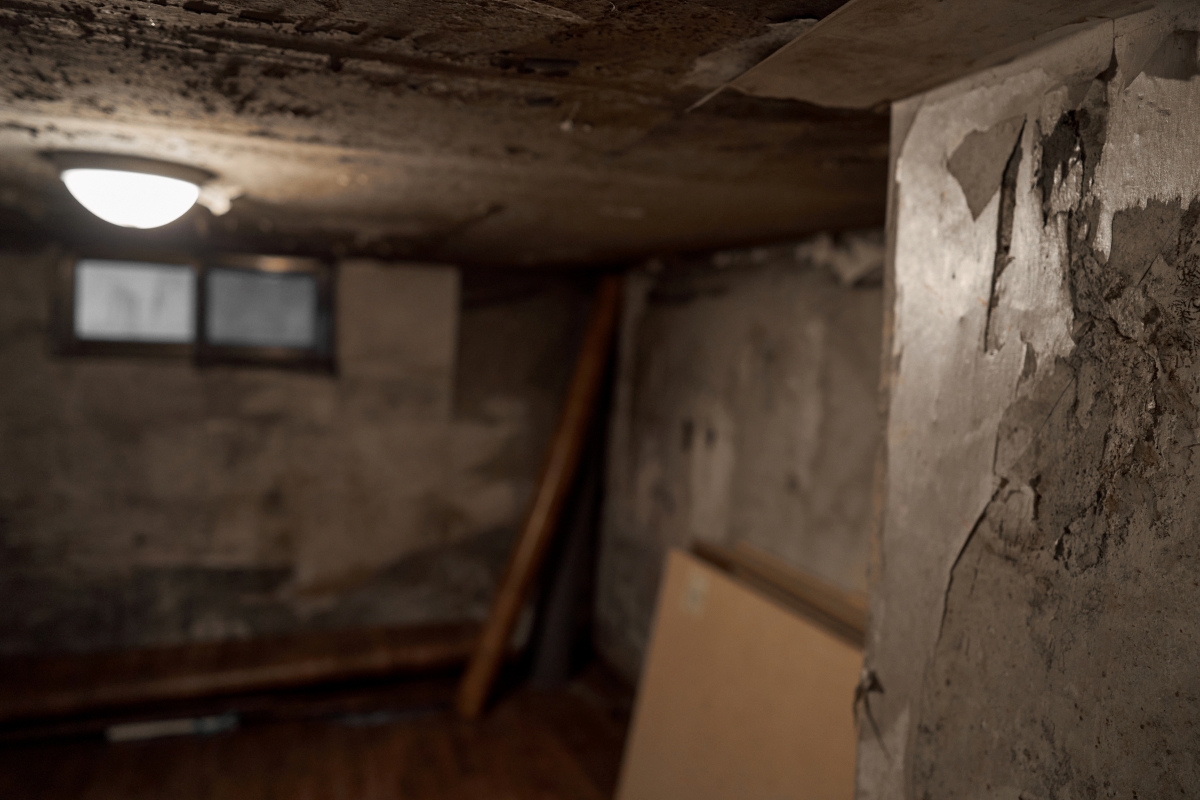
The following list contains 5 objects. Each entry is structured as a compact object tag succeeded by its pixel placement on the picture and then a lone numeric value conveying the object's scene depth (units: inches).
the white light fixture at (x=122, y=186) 66.1
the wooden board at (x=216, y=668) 124.2
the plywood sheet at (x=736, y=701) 85.0
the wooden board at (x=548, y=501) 145.9
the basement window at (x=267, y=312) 145.7
